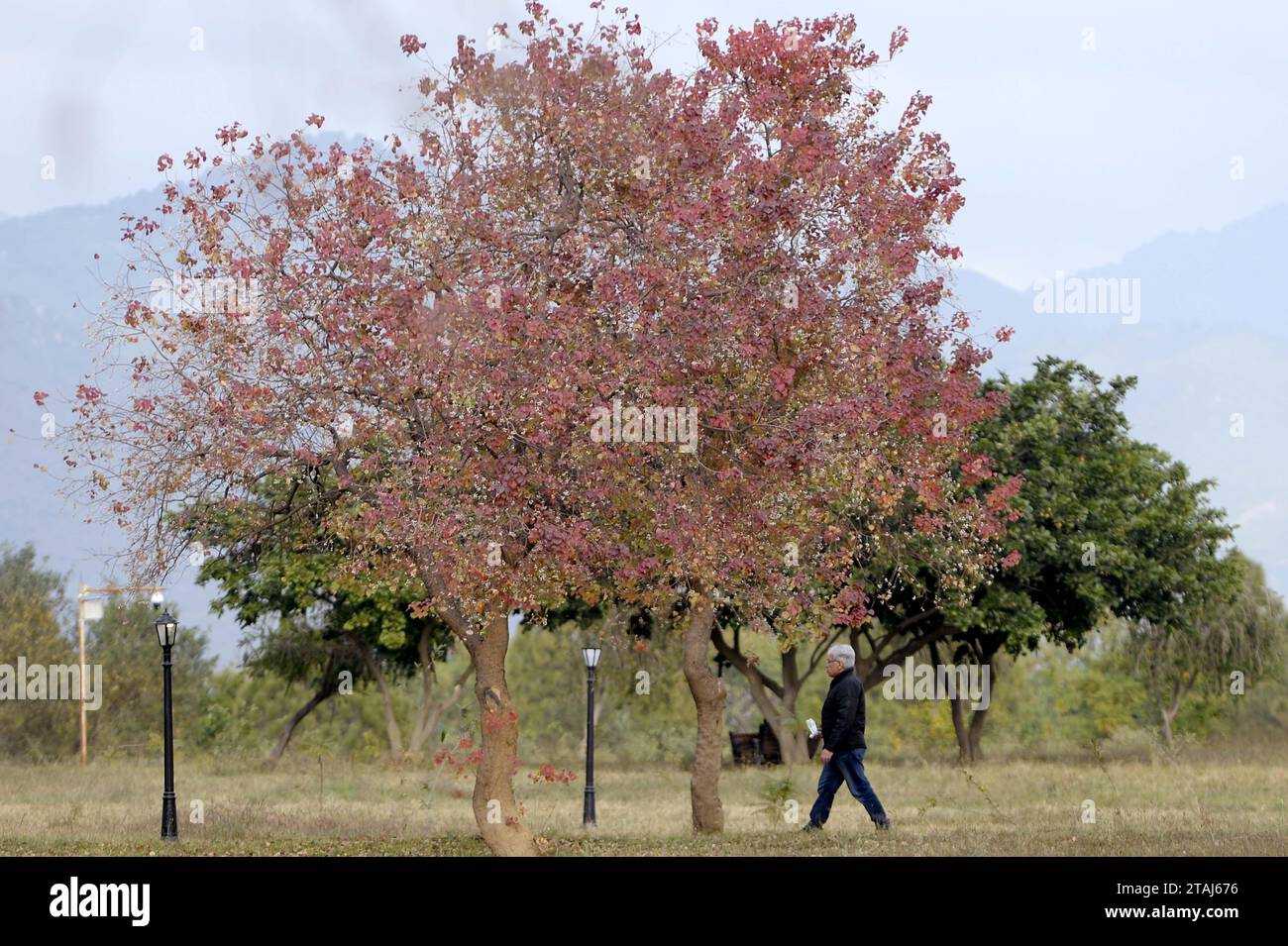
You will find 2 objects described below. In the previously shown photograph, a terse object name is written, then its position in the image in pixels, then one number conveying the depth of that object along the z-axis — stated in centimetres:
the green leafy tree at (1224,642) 4422
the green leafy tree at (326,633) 3794
